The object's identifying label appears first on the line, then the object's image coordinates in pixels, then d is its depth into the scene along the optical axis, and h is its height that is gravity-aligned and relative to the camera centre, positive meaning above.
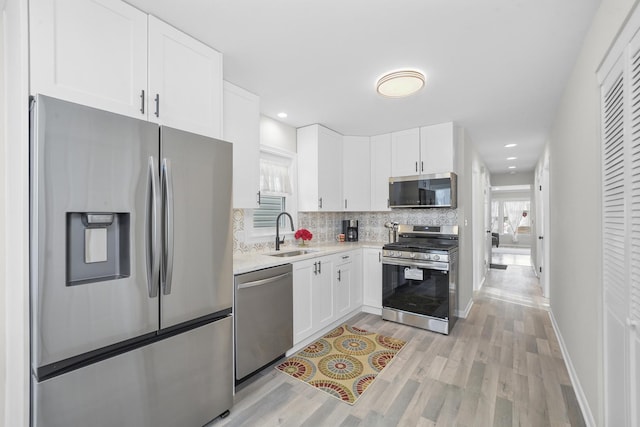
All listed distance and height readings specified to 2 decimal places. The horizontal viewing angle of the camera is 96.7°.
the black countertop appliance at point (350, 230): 4.25 -0.24
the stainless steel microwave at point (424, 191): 3.38 +0.29
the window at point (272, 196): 3.16 +0.21
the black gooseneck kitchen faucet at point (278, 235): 3.15 -0.24
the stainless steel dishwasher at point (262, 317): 2.10 -0.83
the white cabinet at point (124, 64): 1.24 +0.78
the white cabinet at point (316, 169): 3.56 +0.57
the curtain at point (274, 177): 3.28 +0.44
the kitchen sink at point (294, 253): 3.06 -0.43
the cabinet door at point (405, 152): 3.65 +0.81
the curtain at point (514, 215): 11.12 -0.04
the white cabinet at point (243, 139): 2.39 +0.65
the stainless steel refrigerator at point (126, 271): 1.16 -0.29
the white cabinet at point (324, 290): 2.70 -0.84
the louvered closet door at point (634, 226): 1.15 -0.05
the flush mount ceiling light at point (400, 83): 2.18 +1.03
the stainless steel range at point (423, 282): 3.12 -0.78
